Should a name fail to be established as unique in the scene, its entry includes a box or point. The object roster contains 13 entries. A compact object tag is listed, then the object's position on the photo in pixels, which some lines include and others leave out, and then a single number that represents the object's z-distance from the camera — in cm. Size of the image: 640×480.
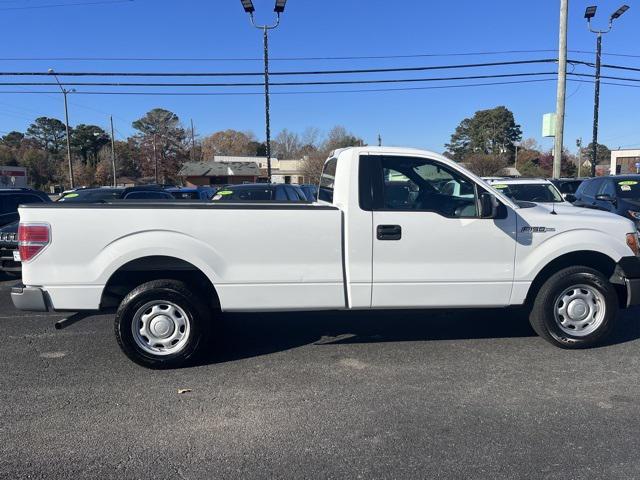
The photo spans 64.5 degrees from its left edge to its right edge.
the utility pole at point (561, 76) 1699
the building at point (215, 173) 6794
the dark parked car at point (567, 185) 1647
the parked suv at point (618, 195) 970
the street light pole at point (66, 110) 3930
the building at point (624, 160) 7475
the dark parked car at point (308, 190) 1524
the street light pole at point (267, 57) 1776
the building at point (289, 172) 7278
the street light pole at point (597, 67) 1960
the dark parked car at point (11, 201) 999
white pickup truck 446
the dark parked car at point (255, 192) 1163
